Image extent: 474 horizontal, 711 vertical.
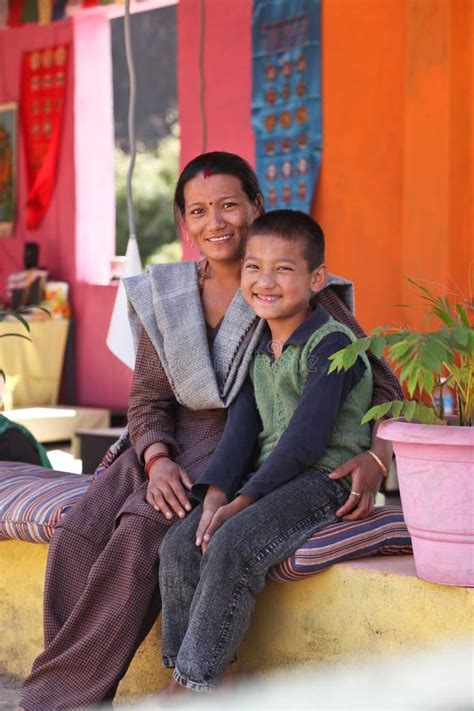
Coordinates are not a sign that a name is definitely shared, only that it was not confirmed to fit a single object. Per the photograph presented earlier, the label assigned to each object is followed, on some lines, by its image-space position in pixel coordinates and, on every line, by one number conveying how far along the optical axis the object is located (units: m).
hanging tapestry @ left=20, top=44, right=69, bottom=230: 8.60
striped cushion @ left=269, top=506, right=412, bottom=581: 2.78
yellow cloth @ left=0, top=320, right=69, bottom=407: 8.01
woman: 2.95
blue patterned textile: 6.44
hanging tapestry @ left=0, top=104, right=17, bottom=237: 8.98
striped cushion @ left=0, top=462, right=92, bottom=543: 3.30
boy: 2.71
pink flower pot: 2.49
